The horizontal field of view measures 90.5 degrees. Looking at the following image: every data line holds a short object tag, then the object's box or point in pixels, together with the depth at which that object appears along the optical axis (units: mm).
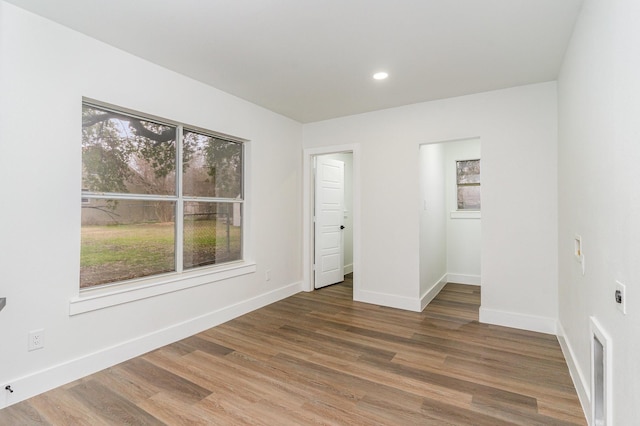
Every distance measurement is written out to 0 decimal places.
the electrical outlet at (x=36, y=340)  2123
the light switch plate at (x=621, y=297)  1294
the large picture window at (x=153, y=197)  2598
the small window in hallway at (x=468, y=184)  5180
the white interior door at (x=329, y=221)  4941
